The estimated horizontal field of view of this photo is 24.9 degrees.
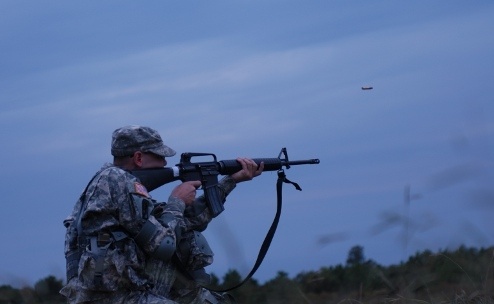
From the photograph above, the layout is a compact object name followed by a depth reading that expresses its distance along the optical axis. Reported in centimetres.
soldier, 719
